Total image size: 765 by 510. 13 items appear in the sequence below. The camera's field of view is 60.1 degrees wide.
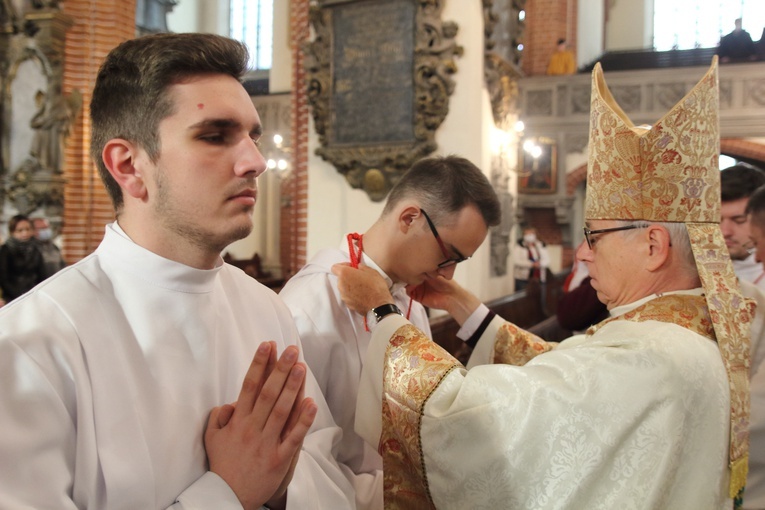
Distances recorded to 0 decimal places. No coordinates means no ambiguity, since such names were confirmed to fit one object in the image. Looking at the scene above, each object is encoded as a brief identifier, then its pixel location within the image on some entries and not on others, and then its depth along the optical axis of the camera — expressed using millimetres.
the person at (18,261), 6121
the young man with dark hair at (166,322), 1129
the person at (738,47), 12438
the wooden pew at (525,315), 4062
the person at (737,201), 3139
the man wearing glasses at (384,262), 2125
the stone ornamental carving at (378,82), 6086
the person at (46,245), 6564
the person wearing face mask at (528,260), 10234
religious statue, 8688
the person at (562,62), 13688
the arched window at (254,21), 19000
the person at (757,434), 2246
